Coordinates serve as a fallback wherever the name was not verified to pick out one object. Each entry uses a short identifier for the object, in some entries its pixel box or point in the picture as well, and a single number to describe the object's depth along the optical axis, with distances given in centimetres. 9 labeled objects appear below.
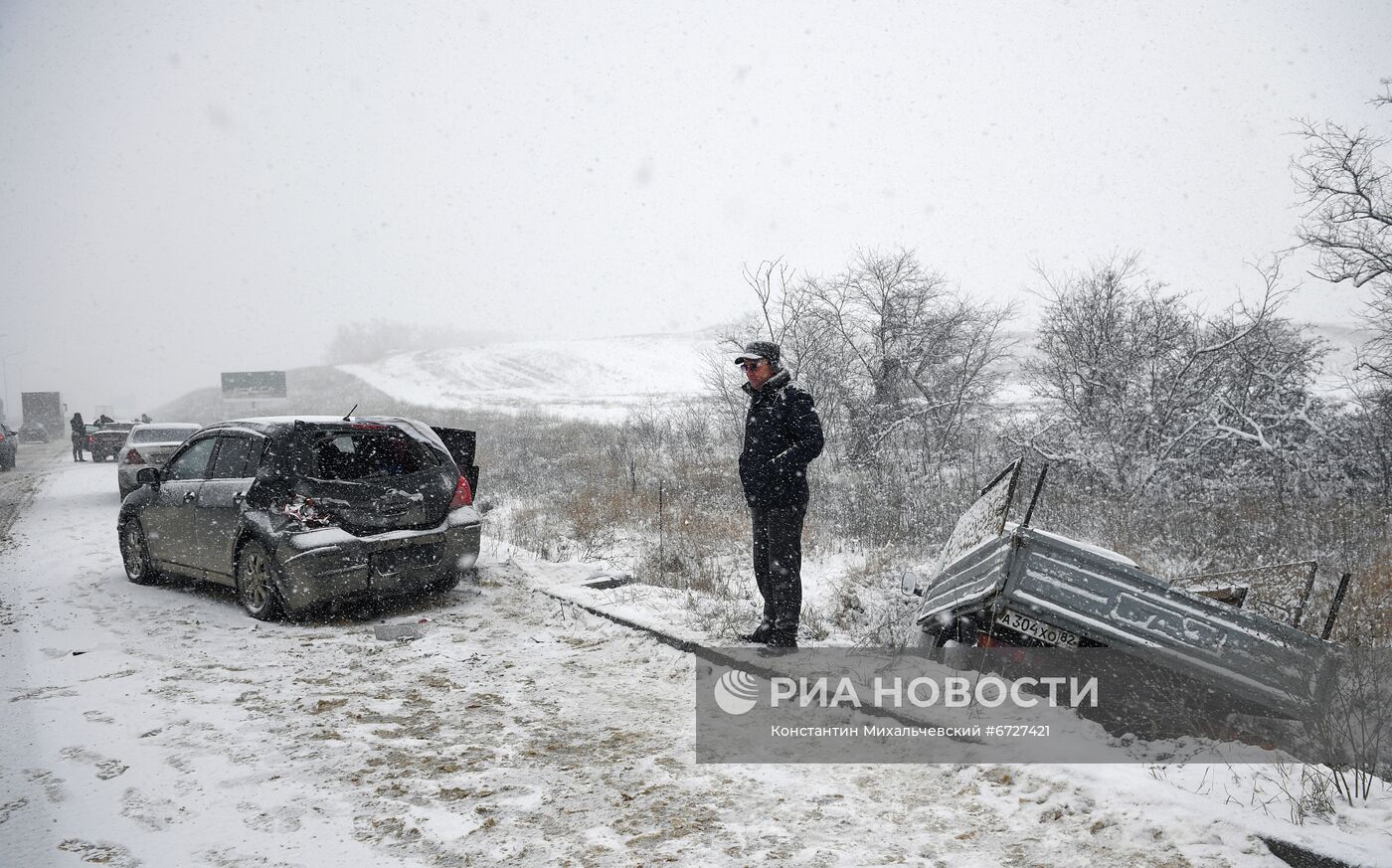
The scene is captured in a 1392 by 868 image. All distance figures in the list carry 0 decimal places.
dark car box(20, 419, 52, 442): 3788
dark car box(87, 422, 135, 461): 2195
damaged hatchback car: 585
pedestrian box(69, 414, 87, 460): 2428
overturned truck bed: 351
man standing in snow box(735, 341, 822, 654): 492
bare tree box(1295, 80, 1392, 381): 1170
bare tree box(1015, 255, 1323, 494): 1178
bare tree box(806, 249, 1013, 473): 1692
